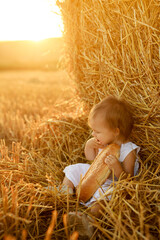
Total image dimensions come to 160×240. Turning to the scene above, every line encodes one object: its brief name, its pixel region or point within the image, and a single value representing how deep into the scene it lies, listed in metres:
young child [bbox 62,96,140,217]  1.63
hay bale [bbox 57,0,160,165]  1.64
